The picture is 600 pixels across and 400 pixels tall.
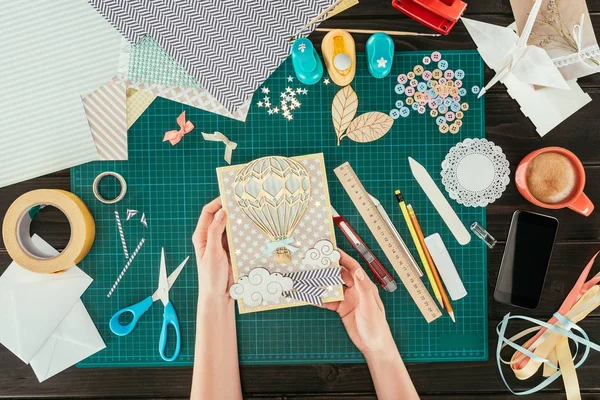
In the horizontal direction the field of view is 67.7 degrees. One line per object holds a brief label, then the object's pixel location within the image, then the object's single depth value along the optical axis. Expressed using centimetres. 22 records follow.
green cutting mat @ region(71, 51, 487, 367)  108
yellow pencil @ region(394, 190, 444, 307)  107
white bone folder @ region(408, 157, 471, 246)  107
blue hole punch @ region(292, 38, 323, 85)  102
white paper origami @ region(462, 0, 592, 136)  104
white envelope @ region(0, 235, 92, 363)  106
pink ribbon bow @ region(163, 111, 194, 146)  108
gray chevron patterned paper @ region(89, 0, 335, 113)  107
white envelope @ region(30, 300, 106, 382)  107
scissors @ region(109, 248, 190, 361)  107
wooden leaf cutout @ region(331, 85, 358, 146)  107
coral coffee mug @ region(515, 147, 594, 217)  101
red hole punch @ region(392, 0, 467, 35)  103
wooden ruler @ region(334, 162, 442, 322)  107
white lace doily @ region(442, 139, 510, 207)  106
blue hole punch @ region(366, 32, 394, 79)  104
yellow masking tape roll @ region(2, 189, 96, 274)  98
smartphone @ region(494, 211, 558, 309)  106
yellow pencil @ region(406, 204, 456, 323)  107
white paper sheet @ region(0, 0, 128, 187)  108
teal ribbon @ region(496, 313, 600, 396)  101
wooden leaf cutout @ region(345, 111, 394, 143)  107
